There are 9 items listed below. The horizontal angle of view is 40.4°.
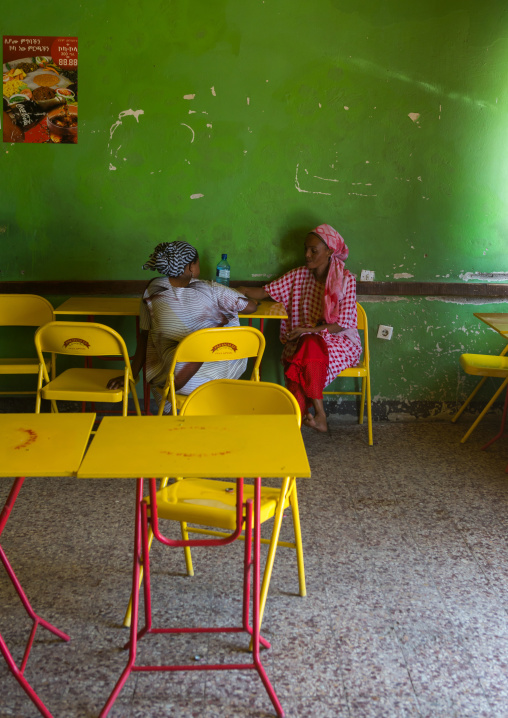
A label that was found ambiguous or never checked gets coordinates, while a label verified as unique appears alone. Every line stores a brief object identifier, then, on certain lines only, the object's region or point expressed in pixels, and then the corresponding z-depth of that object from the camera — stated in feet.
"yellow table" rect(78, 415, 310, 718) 6.15
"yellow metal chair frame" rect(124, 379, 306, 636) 7.34
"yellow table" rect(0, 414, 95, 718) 6.18
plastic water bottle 14.58
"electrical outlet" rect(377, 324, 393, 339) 15.31
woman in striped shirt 12.20
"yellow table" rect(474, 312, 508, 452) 13.02
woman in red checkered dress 13.85
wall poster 13.88
